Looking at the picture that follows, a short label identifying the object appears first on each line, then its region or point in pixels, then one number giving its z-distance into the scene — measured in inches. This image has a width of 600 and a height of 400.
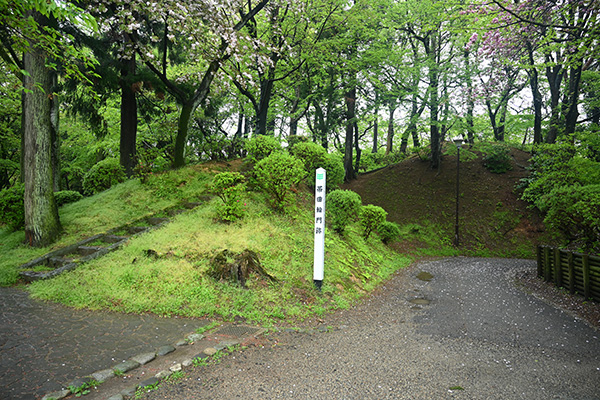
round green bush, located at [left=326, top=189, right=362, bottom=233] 403.2
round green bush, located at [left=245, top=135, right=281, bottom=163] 443.8
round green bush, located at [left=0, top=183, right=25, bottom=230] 335.9
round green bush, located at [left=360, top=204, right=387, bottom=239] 465.1
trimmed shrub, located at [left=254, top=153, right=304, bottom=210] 355.6
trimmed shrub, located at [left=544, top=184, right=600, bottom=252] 284.5
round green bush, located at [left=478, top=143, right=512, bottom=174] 762.2
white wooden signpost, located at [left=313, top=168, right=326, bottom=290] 254.1
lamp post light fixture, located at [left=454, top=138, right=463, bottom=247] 591.5
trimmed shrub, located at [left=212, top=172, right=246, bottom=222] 324.8
